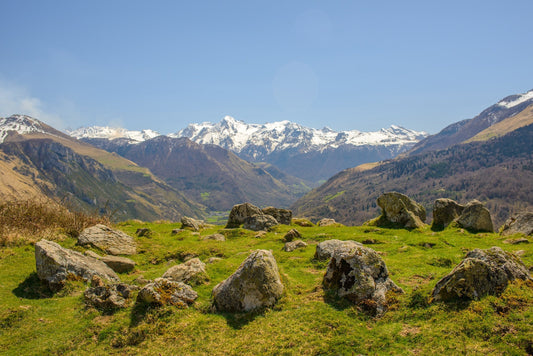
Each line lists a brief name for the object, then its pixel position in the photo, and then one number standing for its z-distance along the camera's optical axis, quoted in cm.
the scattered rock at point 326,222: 4742
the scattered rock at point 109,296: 1482
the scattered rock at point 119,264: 2070
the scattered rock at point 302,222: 4556
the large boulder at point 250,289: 1479
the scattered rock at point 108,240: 2365
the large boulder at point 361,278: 1418
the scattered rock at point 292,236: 3067
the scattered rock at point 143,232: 3145
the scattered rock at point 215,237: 3233
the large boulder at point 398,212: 3590
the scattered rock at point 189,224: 3981
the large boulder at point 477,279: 1264
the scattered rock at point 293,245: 2640
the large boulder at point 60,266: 1669
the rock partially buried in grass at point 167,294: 1445
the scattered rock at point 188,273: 1783
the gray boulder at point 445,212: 3612
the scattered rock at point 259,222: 3934
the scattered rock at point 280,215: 4481
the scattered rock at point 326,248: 2178
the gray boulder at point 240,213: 4147
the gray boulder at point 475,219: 3198
